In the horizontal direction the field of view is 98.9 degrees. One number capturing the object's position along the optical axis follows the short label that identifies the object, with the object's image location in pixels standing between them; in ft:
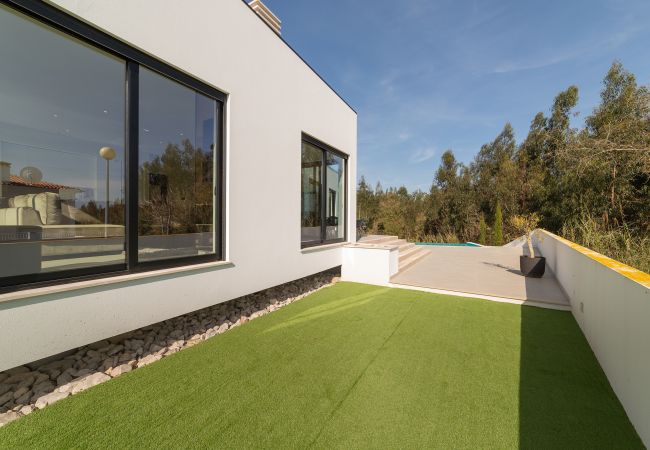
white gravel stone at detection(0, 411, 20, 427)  6.06
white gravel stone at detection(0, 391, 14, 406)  6.59
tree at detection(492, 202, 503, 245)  47.62
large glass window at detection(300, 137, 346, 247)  17.47
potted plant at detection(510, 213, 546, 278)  19.56
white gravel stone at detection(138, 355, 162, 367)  8.68
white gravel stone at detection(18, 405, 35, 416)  6.37
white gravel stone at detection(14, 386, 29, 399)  6.79
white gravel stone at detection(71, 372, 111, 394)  7.28
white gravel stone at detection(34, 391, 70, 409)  6.65
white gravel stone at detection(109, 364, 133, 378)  8.05
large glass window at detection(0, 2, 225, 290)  8.03
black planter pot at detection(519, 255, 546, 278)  19.53
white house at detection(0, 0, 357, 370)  7.32
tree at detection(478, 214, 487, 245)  48.98
